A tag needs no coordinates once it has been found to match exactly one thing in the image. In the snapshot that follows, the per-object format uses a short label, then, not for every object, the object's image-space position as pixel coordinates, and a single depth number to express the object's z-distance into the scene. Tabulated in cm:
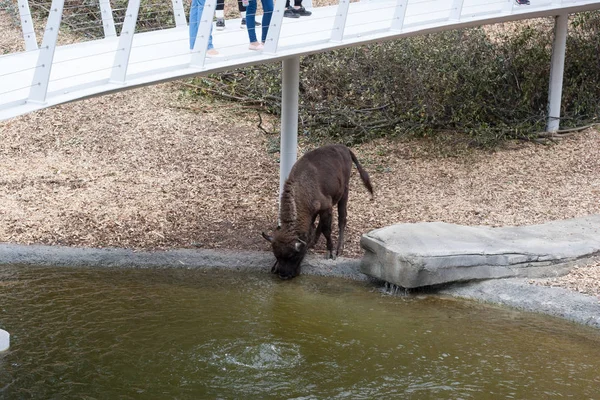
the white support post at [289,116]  1887
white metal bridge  1229
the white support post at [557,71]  2541
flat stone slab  1648
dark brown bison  1730
